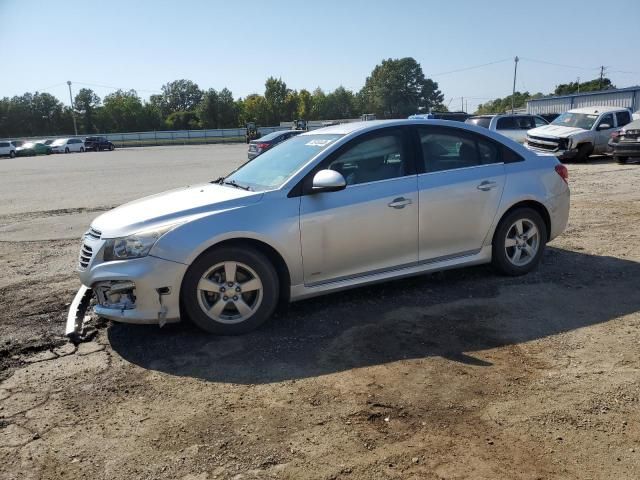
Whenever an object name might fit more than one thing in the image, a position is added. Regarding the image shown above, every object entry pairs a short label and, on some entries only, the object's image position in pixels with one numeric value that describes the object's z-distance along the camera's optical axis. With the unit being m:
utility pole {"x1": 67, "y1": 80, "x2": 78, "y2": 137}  92.04
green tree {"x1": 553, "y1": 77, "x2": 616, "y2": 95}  100.69
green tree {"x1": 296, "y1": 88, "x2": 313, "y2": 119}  101.94
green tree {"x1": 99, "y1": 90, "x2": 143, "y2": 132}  101.12
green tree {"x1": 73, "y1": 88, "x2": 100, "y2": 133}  101.94
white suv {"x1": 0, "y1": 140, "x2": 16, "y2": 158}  52.69
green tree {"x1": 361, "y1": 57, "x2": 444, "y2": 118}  119.50
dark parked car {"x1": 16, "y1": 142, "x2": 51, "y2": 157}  54.47
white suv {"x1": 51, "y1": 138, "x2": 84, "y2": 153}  58.03
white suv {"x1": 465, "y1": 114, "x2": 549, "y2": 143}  20.75
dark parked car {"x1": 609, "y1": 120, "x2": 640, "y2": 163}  15.88
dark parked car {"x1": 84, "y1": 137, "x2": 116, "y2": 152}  59.53
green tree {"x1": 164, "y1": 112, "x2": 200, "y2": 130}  103.35
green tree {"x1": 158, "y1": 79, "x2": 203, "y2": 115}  126.88
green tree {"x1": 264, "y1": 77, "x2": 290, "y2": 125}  101.50
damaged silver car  4.20
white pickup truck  17.67
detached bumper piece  4.41
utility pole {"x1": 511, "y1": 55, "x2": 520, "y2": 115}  83.36
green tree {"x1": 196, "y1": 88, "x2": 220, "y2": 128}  98.38
